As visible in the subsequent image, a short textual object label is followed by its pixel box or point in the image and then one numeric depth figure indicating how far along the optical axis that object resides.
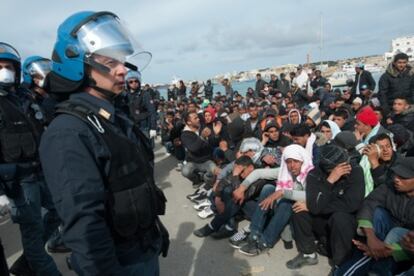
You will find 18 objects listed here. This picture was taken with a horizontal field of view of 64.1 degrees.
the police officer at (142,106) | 6.07
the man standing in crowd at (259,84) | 14.31
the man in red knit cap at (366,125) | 5.07
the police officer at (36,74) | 3.87
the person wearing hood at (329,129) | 5.27
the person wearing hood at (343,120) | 6.03
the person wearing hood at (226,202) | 4.16
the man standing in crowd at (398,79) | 6.74
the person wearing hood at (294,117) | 6.81
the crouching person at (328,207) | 3.14
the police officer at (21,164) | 2.83
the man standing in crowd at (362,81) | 9.04
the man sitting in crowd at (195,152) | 6.11
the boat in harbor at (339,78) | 19.17
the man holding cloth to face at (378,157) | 3.70
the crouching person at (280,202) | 3.66
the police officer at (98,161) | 1.24
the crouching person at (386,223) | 2.67
